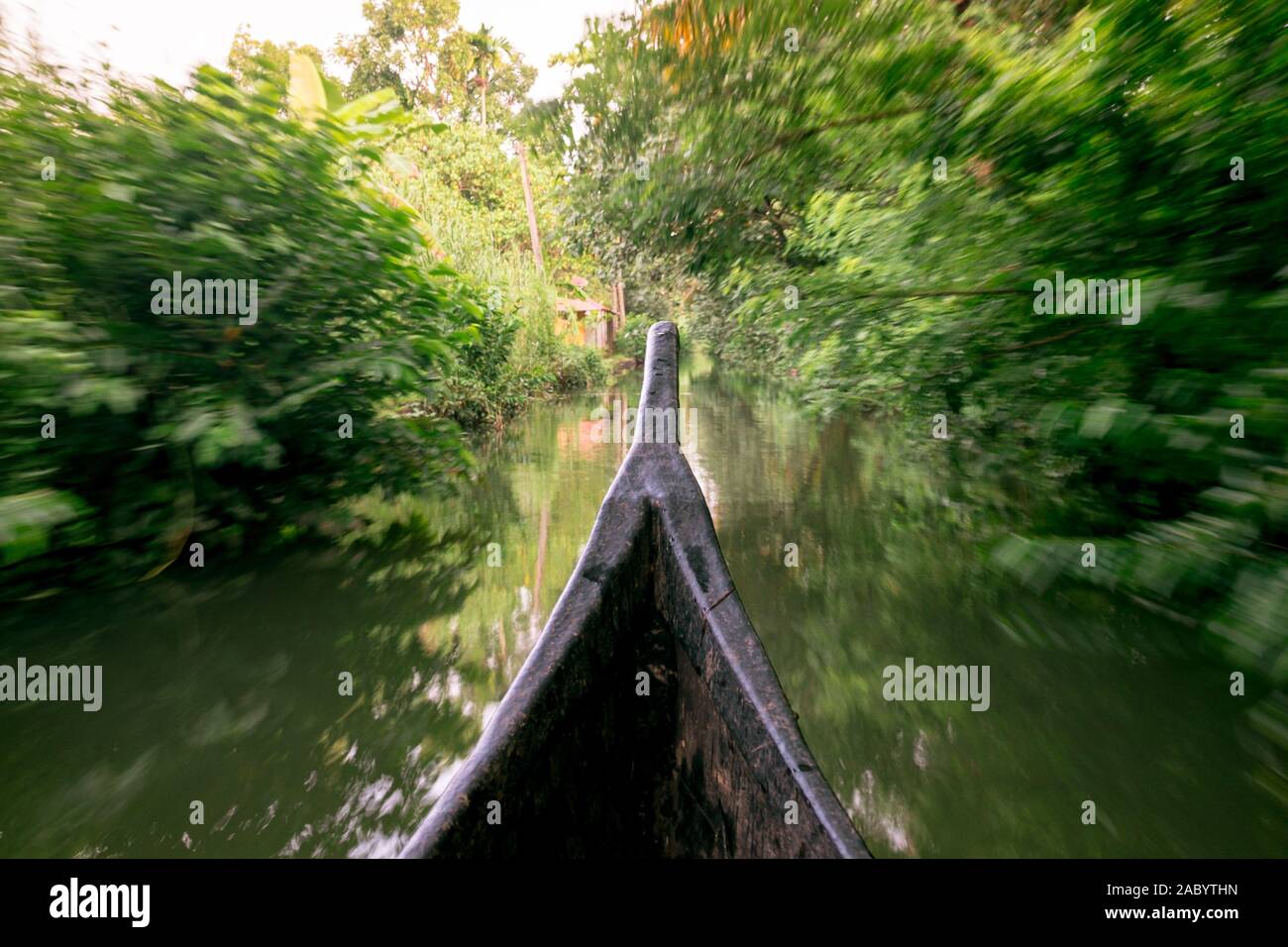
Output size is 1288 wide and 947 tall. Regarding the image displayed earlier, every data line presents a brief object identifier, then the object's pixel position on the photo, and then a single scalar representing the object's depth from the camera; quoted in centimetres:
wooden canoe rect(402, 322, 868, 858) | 107
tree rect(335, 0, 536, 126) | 2848
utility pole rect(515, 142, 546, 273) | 1992
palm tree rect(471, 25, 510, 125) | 2786
